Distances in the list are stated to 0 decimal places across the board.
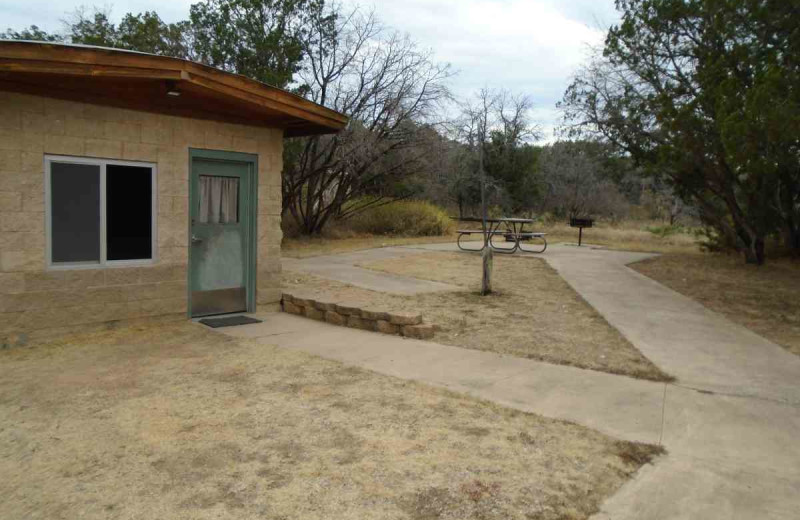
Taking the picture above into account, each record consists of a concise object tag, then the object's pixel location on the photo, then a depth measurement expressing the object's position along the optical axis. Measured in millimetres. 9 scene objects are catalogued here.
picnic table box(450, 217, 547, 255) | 17314
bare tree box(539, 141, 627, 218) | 37719
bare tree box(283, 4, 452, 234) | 20469
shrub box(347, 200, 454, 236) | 25234
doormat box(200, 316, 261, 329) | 7930
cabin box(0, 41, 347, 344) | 6570
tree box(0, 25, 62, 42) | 22281
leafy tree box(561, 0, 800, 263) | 9828
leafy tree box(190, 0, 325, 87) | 19172
